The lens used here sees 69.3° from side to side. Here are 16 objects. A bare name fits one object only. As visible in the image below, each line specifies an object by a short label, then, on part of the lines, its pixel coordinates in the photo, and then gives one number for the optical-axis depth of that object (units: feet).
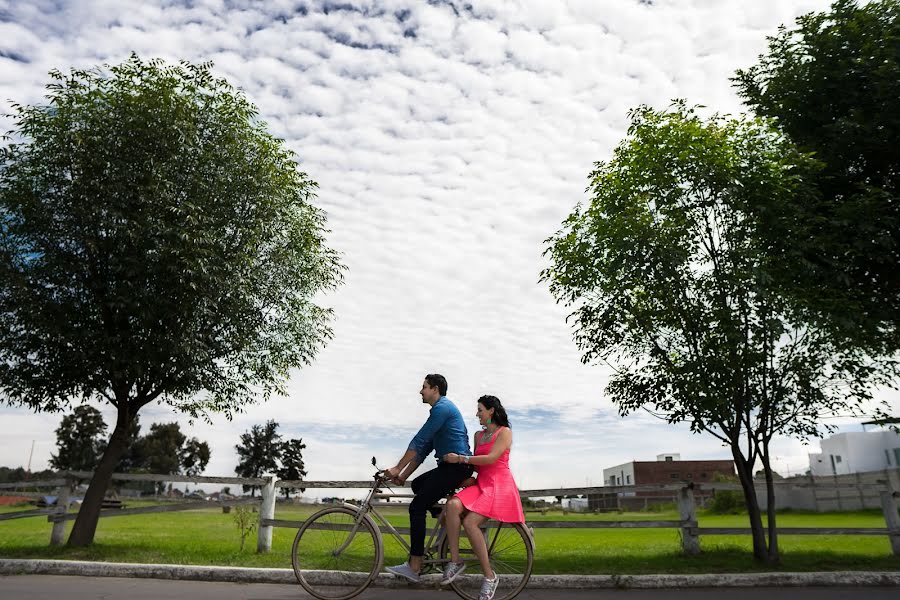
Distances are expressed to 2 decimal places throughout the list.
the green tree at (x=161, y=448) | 345.92
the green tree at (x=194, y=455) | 377.30
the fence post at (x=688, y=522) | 35.78
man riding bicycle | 21.18
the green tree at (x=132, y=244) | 41.16
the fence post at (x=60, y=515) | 39.81
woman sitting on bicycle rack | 20.56
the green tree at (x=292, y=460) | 419.95
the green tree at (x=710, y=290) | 36.68
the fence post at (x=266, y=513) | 35.42
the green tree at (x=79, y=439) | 295.69
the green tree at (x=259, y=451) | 411.95
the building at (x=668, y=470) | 281.74
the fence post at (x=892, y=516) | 38.20
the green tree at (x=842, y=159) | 37.55
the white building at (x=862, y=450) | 206.59
